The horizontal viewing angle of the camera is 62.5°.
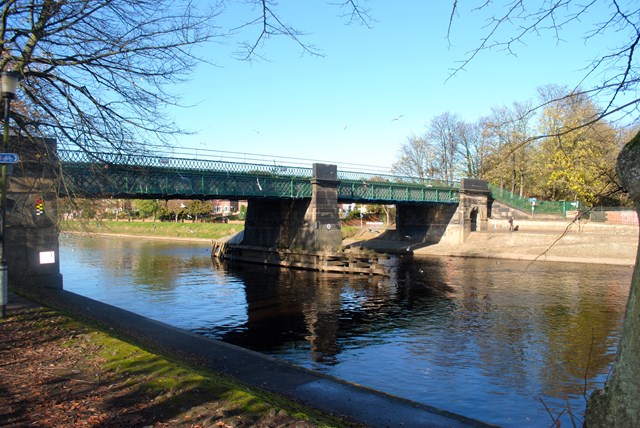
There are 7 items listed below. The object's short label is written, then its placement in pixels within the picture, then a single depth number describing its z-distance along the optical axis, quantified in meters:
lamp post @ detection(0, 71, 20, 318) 9.45
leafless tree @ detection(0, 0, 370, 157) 9.74
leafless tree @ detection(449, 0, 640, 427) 3.78
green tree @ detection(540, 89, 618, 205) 49.53
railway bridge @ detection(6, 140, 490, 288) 13.90
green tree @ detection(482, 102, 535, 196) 58.81
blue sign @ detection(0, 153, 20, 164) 10.09
